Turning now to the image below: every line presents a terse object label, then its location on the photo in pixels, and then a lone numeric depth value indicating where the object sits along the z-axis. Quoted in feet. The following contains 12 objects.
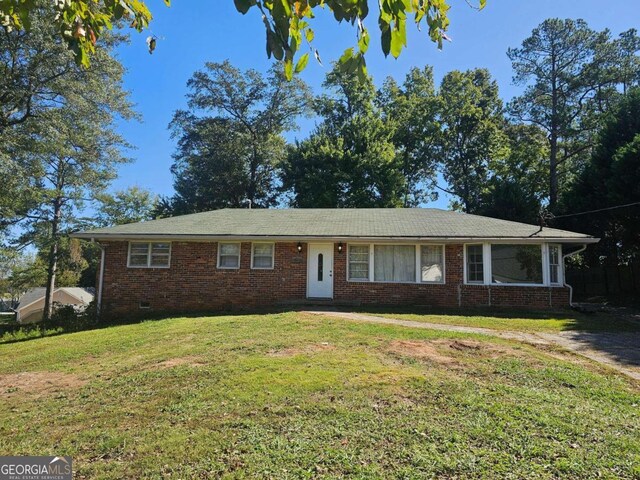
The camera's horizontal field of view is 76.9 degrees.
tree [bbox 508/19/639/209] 94.48
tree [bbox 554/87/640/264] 57.16
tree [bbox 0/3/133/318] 54.29
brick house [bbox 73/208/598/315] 44.70
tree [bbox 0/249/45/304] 68.33
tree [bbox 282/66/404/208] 89.45
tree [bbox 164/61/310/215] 107.14
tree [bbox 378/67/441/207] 105.50
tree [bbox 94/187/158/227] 93.90
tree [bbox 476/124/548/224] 80.38
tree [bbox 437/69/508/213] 102.22
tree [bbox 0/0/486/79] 6.82
